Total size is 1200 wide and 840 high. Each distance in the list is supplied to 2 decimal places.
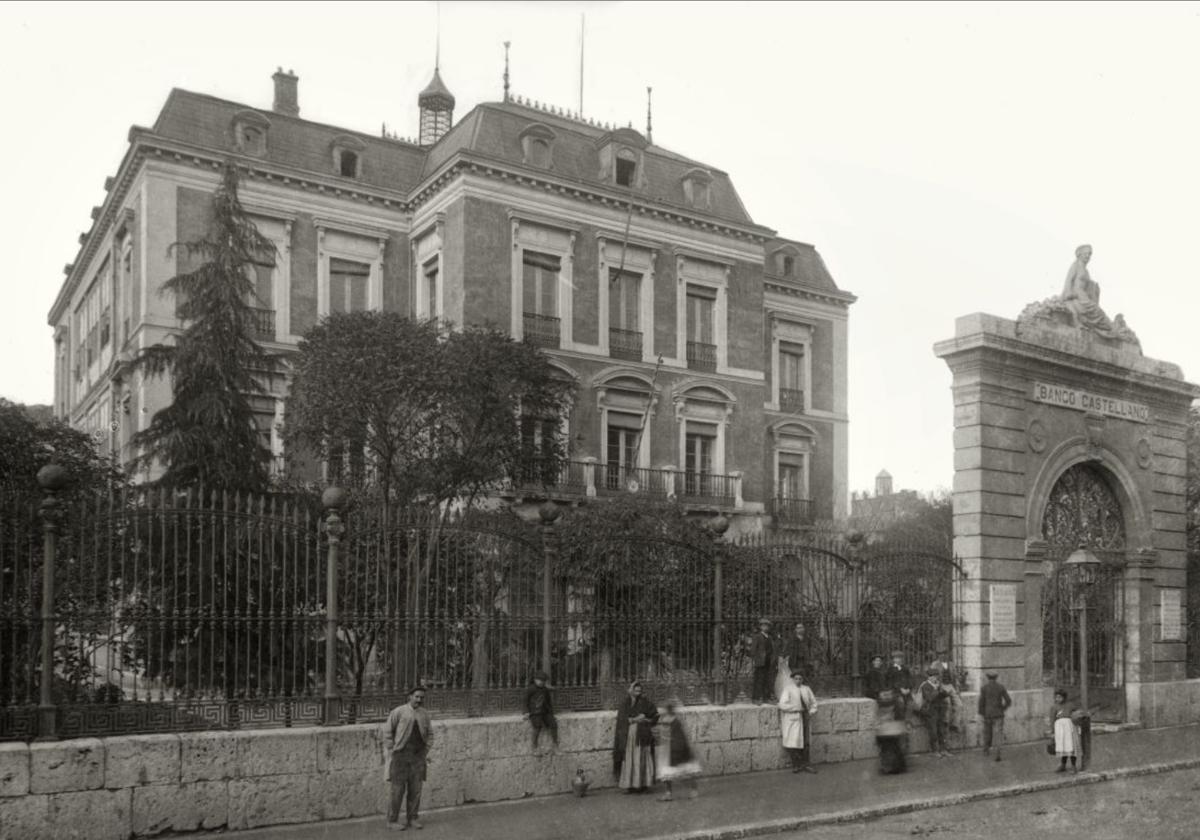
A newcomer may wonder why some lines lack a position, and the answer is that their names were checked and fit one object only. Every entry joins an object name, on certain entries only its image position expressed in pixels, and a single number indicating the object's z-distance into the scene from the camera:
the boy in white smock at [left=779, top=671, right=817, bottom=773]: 14.69
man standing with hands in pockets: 11.16
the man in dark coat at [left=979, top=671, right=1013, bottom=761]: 16.59
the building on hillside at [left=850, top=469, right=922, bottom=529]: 55.61
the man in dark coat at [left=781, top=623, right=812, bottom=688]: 15.69
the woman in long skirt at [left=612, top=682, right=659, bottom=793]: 13.13
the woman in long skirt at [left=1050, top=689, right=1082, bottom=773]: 14.85
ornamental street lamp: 17.48
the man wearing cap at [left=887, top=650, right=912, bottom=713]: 15.98
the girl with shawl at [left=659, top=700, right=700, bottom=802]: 12.84
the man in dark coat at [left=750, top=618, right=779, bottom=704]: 15.05
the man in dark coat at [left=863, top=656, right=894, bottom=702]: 16.12
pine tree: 19.70
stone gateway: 17.62
